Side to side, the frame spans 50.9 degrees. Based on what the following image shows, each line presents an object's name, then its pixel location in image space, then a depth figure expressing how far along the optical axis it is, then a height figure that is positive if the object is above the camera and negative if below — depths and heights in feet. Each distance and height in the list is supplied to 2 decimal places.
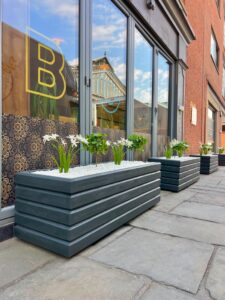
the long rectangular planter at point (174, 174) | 12.90 -1.52
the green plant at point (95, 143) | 7.38 +0.08
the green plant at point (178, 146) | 15.11 +0.03
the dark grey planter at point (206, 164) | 21.27 -1.57
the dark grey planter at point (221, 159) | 30.30 -1.57
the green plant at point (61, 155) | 6.62 -0.31
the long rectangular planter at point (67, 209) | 5.34 -1.59
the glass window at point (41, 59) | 6.66 +2.78
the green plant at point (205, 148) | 22.81 -0.13
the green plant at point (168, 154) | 14.34 -0.47
